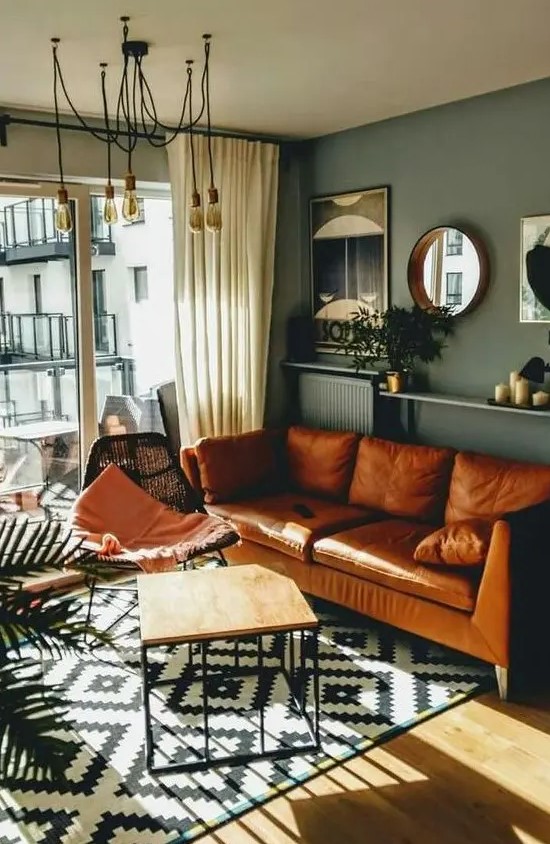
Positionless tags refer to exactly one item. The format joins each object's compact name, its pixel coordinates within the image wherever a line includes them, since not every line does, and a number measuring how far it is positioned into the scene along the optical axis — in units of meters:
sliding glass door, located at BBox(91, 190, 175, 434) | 4.93
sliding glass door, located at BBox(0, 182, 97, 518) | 4.54
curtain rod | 4.23
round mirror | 4.36
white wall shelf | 4.01
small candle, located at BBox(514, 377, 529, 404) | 4.03
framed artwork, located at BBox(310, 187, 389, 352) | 4.93
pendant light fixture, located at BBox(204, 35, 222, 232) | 3.11
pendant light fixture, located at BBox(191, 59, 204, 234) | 3.20
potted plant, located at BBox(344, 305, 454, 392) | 4.55
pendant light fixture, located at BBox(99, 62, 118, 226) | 3.08
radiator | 4.90
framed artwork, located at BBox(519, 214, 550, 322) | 4.02
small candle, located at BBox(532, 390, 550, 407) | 3.97
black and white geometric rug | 2.65
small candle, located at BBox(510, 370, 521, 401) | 4.10
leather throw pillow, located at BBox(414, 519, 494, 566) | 3.35
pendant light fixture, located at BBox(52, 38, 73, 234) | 3.02
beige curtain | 4.94
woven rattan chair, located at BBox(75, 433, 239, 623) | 4.48
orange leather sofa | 3.32
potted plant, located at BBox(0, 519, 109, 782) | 1.12
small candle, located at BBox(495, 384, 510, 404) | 4.13
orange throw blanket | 3.87
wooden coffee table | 2.85
